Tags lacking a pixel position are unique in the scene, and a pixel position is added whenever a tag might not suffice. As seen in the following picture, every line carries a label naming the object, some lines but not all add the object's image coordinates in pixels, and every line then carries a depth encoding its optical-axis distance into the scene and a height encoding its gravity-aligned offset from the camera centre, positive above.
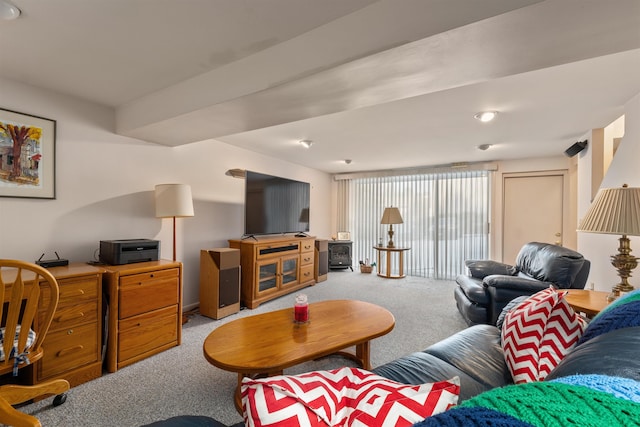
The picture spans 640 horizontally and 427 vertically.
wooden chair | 1.34 -0.70
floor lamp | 2.77 +0.11
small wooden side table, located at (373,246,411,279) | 5.20 -0.89
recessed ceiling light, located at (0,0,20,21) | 1.32 +0.98
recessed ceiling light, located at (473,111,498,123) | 2.61 +0.96
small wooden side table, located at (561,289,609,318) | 1.70 -0.57
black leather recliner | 2.46 -0.61
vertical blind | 5.00 -0.05
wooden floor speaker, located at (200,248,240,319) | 3.12 -0.81
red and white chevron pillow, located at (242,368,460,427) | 0.55 -0.40
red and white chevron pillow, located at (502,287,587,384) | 1.12 -0.52
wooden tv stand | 3.58 -0.77
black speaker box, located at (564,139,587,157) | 3.38 +0.87
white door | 4.45 +0.08
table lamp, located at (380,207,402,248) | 5.31 -0.06
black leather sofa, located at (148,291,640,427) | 0.54 -0.75
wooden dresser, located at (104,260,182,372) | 2.08 -0.80
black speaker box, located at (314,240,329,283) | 4.89 -0.85
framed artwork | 2.03 +0.42
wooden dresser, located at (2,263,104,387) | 1.79 -0.83
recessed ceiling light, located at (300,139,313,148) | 3.68 +0.97
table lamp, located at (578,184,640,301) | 1.58 -0.02
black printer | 2.29 -0.35
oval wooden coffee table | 1.48 -0.79
